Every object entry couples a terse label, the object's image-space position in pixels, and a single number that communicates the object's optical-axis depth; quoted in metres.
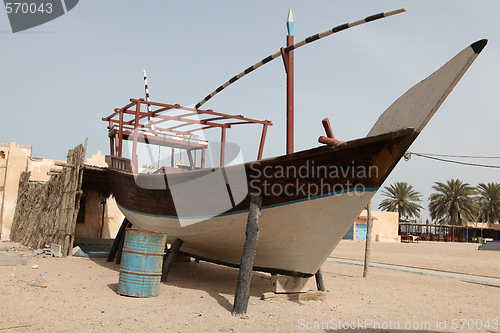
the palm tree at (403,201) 41.12
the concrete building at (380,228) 33.94
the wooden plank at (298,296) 5.58
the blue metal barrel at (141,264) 5.38
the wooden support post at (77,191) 9.70
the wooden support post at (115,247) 9.55
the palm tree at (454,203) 39.53
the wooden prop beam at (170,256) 6.70
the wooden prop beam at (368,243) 9.08
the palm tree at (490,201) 39.41
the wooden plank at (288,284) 5.64
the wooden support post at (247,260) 4.78
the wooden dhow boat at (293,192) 4.27
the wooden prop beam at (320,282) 6.45
